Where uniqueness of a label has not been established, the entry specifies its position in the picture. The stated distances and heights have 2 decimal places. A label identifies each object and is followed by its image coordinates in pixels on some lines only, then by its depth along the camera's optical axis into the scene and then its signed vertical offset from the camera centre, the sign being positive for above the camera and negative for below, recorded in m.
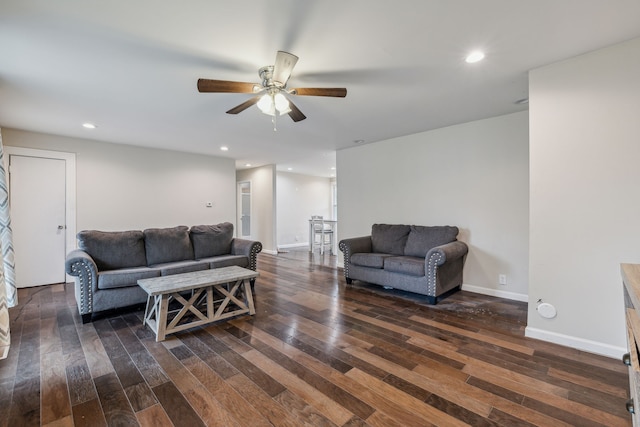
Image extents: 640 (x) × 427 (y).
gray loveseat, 3.40 -0.63
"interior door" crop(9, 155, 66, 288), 4.15 -0.07
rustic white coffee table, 2.54 -0.85
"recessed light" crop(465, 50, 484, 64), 2.18 +1.22
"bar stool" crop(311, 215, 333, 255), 7.10 -0.50
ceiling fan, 1.98 +0.96
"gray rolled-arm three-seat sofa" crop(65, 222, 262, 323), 2.92 -0.59
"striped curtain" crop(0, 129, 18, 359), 2.52 -0.27
